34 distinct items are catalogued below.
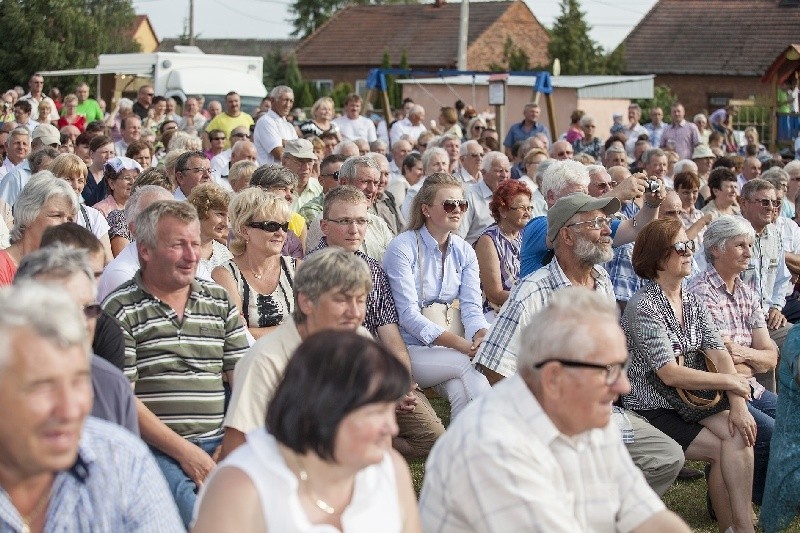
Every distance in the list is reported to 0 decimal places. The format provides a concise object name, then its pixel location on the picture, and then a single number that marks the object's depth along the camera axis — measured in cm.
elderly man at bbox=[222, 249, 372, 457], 435
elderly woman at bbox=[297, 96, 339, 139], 1522
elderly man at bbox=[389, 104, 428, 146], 1892
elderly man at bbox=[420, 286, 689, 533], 350
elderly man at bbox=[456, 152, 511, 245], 1071
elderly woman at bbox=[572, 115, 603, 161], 1809
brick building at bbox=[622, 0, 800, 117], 4966
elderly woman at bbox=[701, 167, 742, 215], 1065
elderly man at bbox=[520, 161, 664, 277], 688
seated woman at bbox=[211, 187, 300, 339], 603
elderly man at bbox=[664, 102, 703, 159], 2070
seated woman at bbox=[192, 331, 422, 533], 298
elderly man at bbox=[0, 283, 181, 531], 267
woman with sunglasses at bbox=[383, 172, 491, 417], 684
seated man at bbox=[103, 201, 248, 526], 489
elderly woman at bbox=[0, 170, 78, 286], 603
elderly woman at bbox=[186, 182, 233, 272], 680
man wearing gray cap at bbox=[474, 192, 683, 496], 571
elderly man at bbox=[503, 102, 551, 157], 1817
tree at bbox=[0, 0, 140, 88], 3766
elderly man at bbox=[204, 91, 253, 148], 1608
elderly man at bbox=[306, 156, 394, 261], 921
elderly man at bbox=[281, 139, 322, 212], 1070
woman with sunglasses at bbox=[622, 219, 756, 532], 607
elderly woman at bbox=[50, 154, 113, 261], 894
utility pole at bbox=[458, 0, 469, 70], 3297
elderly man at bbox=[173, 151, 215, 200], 917
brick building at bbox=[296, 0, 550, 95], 5800
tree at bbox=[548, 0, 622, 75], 4712
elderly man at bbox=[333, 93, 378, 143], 1748
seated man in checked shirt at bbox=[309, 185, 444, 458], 652
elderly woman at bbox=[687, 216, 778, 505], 743
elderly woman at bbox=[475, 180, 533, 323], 798
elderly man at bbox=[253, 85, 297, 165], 1341
